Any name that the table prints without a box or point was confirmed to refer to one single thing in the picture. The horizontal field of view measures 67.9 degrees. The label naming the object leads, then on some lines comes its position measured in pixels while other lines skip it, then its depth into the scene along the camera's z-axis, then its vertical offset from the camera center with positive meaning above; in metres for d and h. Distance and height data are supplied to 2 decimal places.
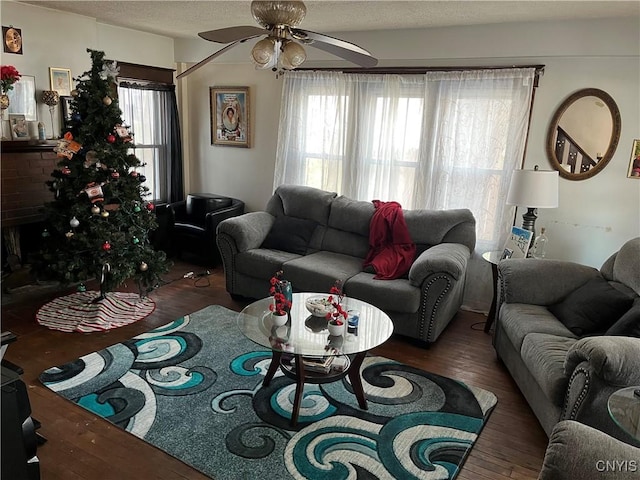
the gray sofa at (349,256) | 3.55 -0.97
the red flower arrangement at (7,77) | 3.71 +0.39
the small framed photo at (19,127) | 4.06 +0.00
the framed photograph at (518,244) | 3.74 -0.73
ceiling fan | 2.17 +0.49
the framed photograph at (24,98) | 4.03 +0.25
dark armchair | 5.22 -0.97
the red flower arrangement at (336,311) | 2.72 -0.97
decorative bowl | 2.88 -0.99
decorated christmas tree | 3.82 -0.50
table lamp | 3.55 -0.27
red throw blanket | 3.94 -0.84
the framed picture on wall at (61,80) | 4.32 +0.44
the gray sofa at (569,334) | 2.19 -1.00
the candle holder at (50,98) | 4.24 +0.27
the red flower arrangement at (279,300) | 2.83 -0.94
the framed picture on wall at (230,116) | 5.49 +0.25
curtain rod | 3.93 +0.69
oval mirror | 3.75 +0.16
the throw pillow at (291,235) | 4.49 -0.89
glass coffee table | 2.60 -1.10
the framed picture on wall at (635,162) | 3.69 -0.04
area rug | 2.39 -1.55
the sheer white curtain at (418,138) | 4.11 +0.07
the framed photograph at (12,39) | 3.94 +0.72
